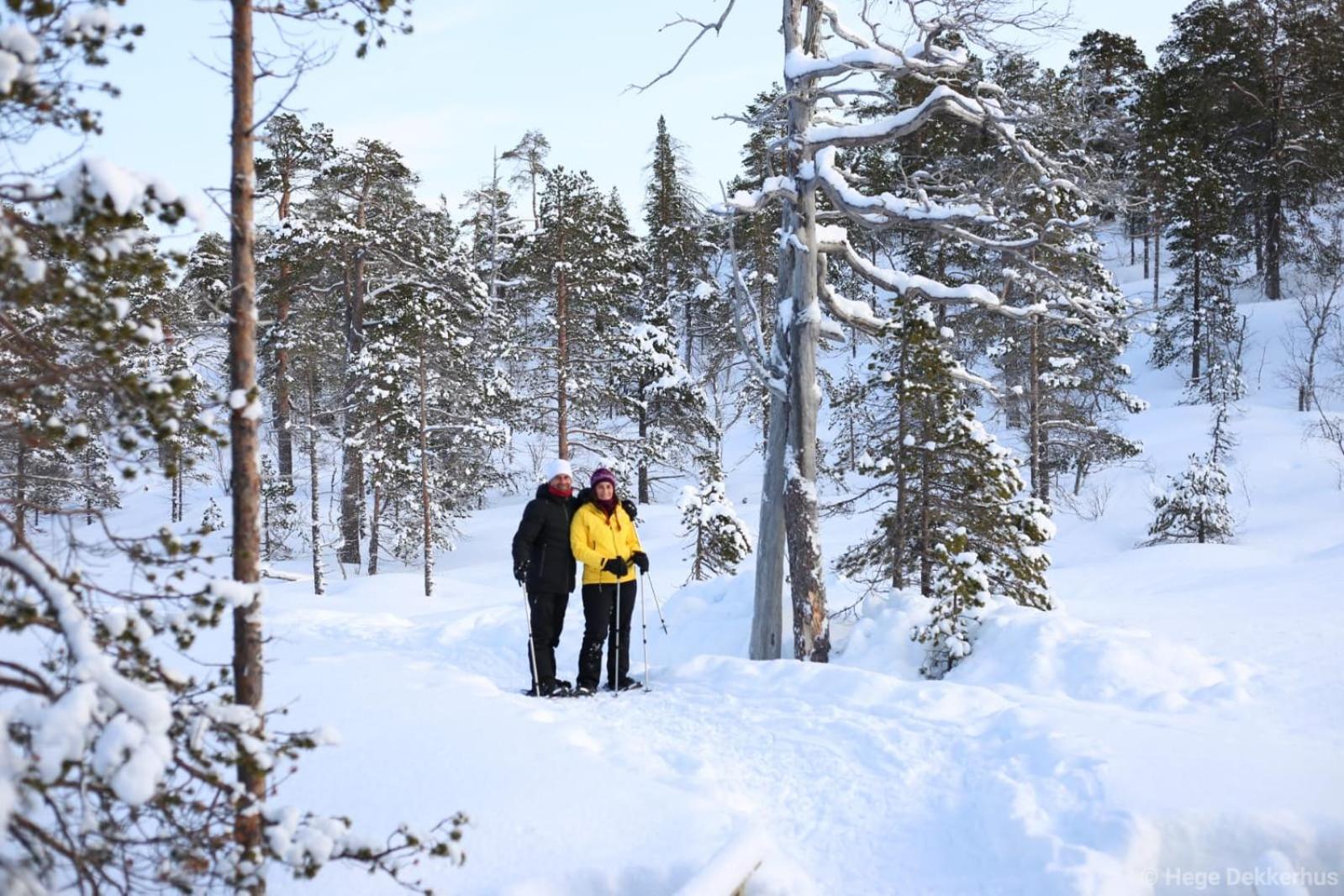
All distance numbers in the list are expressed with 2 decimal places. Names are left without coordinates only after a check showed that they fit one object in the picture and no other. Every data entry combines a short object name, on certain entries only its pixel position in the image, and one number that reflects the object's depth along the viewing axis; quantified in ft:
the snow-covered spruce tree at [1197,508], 63.41
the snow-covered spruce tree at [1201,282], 99.14
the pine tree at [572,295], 78.02
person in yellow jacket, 27.27
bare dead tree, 30.14
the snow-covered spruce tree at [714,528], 55.88
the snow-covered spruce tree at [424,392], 72.90
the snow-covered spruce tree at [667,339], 93.25
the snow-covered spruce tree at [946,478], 33.14
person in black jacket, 27.37
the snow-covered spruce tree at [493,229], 119.96
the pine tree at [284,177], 72.69
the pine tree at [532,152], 110.56
